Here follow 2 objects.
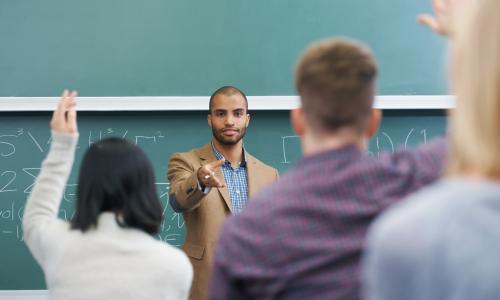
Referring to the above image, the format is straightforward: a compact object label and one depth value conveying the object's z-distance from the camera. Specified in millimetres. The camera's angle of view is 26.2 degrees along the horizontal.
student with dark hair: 2383
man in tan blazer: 3646
